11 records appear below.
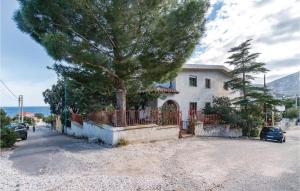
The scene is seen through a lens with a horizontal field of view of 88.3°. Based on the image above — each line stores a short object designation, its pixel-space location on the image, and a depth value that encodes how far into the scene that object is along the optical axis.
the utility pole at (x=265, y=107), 15.02
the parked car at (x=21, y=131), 12.60
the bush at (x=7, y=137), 8.81
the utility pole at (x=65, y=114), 15.89
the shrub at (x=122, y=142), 8.19
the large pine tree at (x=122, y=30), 7.76
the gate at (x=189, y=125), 11.05
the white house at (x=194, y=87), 13.72
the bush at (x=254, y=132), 14.16
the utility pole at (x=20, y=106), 26.00
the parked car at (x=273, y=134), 12.42
